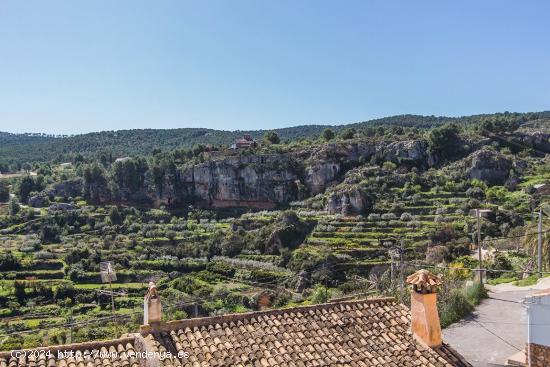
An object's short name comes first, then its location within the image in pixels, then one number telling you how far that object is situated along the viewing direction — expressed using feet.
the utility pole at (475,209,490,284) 160.88
